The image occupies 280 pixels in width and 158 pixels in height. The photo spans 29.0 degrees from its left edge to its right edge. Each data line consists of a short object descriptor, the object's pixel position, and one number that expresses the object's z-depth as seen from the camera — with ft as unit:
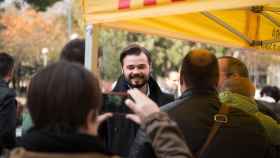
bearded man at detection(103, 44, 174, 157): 12.16
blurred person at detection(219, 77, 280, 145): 9.94
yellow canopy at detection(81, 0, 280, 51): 9.58
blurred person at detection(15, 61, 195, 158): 5.45
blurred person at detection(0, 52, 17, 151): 14.40
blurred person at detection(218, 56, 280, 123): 10.71
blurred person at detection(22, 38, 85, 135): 10.19
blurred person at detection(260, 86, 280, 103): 23.99
